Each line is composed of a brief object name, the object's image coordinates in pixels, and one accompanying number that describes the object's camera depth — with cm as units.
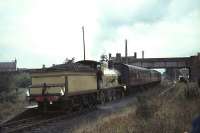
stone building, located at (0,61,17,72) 9471
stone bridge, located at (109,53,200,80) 6543
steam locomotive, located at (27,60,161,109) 1220
